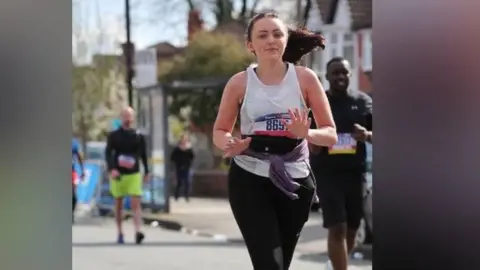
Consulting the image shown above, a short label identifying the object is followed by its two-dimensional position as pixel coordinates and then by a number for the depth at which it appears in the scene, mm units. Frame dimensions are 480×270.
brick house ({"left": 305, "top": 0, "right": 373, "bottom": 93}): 20528
